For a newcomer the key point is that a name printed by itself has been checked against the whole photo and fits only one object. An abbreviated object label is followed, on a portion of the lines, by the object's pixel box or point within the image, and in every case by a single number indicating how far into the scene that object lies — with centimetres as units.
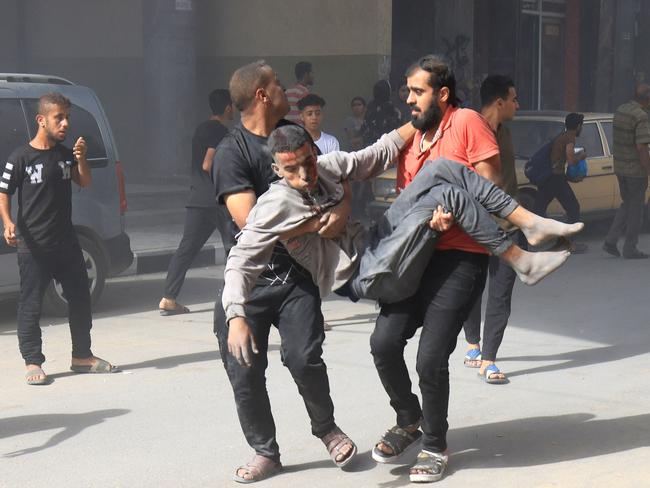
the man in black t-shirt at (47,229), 775
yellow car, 1469
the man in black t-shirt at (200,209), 999
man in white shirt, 887
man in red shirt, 527
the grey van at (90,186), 959
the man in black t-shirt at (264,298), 514
